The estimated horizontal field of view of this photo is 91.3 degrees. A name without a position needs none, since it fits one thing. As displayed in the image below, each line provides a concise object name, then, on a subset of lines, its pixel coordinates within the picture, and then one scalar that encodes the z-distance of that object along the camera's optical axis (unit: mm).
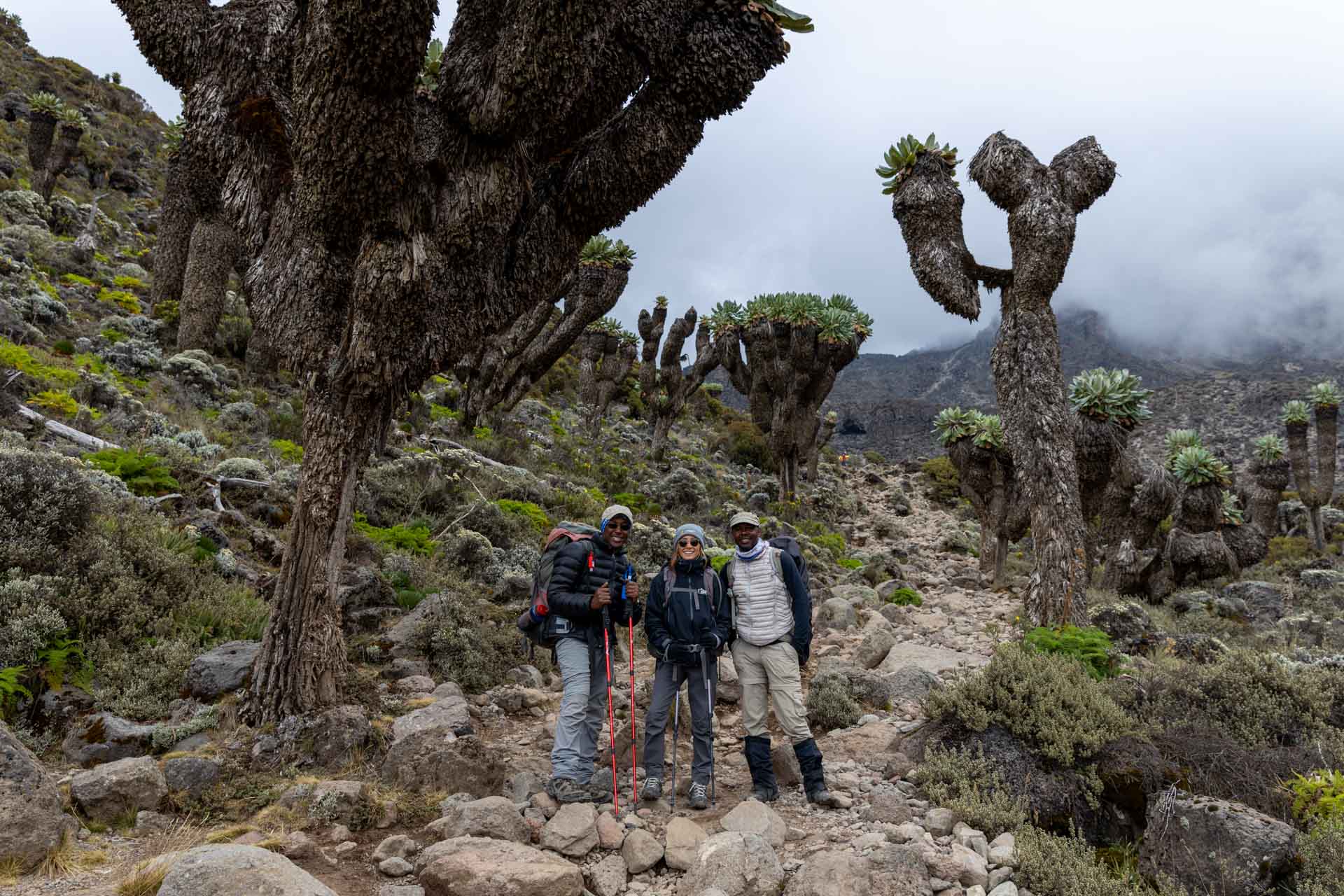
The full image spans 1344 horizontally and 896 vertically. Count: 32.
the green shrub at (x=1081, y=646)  6312
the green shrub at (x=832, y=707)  6242
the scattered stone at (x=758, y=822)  4125
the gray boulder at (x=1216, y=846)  3461
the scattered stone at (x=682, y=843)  3814
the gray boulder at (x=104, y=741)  4566
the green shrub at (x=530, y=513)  11916
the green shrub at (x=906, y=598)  13008
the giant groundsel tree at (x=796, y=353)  21891
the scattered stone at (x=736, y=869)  3473
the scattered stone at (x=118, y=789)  3795
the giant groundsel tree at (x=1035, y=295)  9617
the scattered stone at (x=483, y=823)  3848
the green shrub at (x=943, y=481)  33878
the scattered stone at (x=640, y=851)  3814
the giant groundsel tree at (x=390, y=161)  5176
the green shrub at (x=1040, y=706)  4703
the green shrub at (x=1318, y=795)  3877
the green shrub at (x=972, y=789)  4223
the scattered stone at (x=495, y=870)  3266
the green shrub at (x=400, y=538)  9602
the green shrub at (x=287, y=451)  11866
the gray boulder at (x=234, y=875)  2635
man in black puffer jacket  4660
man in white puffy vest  4777
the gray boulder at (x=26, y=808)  3109
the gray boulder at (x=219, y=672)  5594
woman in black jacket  4832
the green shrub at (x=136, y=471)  7902
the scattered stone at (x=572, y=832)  3922
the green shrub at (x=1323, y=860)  3303
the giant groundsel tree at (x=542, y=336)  17719
